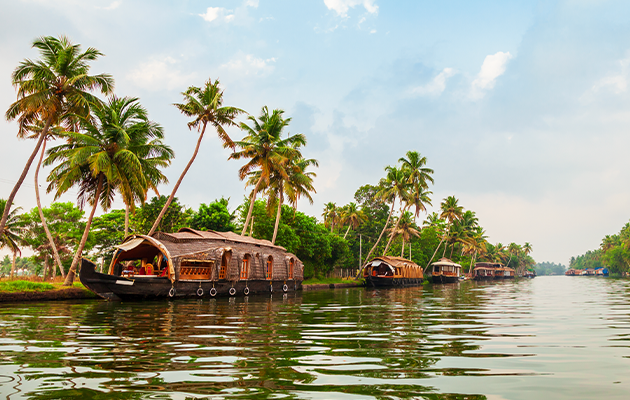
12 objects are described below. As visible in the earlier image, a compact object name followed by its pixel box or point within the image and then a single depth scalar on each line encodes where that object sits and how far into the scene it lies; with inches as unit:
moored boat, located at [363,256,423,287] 1518.2
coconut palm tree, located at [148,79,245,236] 1038.4
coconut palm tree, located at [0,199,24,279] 1439.5
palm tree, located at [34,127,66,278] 895.1
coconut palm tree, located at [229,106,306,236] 1192.8
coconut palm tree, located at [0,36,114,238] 789.9
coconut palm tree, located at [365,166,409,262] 1793.8
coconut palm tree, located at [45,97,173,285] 808.3
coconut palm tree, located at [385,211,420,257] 2079.2
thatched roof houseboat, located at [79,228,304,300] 674.8
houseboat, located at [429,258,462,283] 2139.5
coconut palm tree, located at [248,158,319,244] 1234.6
